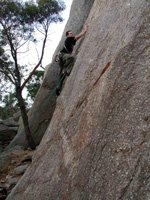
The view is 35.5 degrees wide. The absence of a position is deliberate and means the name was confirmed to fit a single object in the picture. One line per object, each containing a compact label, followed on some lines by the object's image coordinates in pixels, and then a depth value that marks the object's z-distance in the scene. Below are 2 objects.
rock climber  7.98
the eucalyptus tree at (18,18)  14.89
